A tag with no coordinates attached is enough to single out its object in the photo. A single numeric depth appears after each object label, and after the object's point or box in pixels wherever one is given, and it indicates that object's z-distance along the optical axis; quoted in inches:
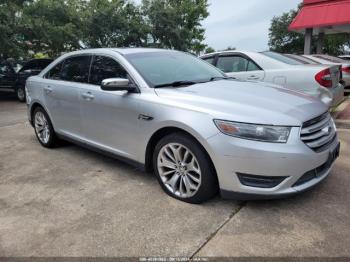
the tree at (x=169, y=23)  820.0
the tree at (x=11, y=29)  441.7
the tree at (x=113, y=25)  722.8
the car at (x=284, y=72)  221.9
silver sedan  114.7
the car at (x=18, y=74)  461.4
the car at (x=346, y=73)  369.1
